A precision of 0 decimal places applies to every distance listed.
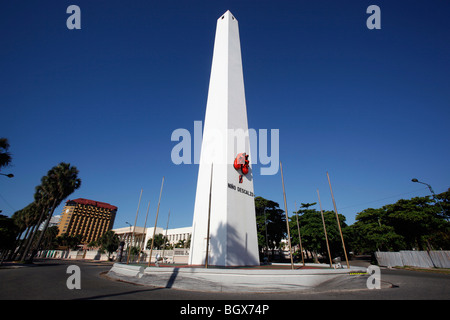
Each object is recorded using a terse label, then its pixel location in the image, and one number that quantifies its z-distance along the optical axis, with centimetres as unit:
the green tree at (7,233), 2877
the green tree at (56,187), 2955
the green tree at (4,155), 1641
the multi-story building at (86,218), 11831
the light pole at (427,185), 2347
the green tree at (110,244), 4825
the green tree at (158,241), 6425
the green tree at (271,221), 3612
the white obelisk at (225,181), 1410
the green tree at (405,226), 2941
